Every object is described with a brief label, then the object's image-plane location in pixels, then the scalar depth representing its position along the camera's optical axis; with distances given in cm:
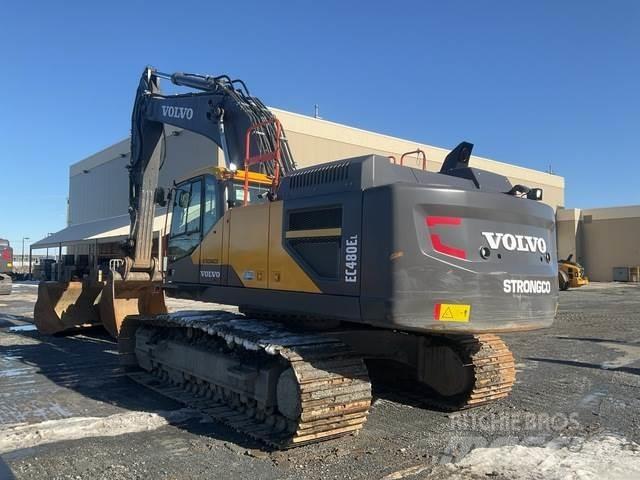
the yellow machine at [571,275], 3154
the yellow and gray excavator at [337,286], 457
